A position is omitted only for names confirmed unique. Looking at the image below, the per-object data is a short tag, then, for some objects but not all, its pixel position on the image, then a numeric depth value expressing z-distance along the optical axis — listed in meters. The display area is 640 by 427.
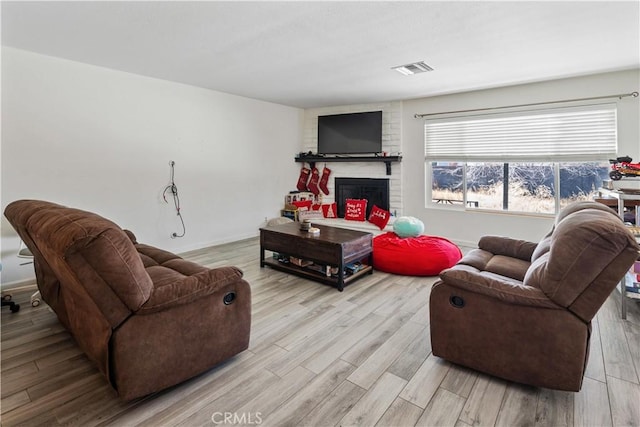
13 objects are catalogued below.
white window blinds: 4.05
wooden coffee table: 3.25
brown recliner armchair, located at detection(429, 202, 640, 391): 1.51
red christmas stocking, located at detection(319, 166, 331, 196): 6.41
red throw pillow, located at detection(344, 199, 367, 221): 5.84
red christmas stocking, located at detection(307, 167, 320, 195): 6.51
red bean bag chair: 3.58
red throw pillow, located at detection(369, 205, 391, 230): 5.37
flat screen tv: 5.77
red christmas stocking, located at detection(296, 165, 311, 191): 6.61
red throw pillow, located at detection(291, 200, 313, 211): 6.22
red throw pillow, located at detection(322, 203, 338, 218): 6.21
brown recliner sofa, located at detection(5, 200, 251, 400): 1.44
